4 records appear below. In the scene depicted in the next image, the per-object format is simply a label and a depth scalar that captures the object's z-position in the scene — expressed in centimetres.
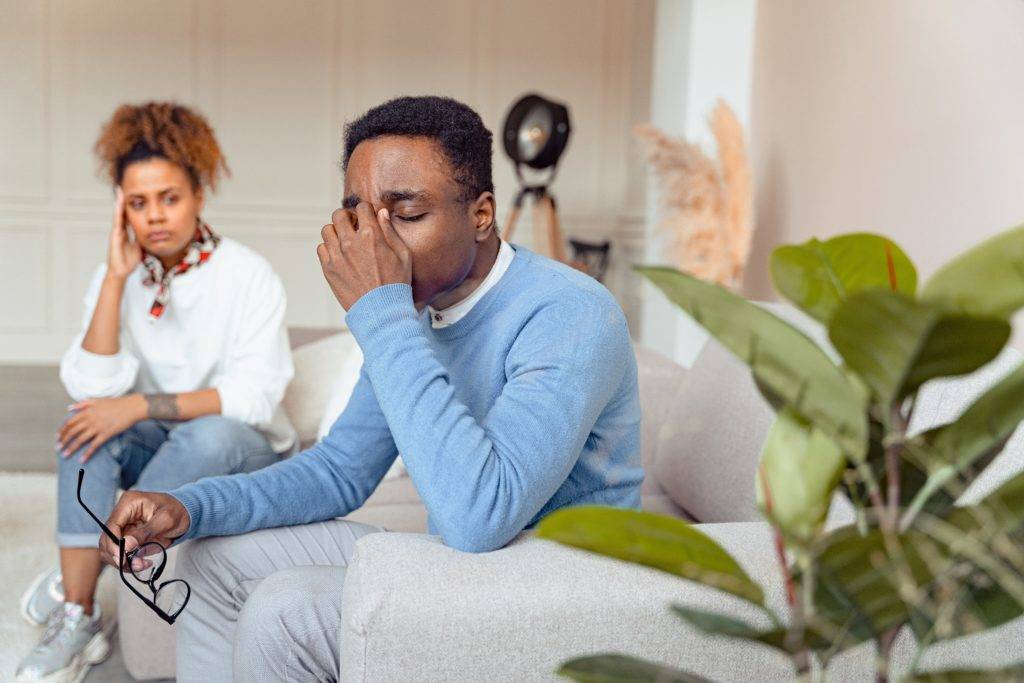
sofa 103
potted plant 63
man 122
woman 226
